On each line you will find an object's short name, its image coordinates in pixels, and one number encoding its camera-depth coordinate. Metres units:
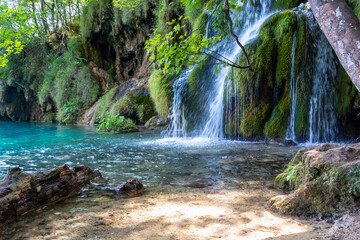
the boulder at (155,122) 13.51
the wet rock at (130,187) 3.62
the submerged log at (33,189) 2.74
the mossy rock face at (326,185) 2.41
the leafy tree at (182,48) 4.25
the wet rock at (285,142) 7.18
